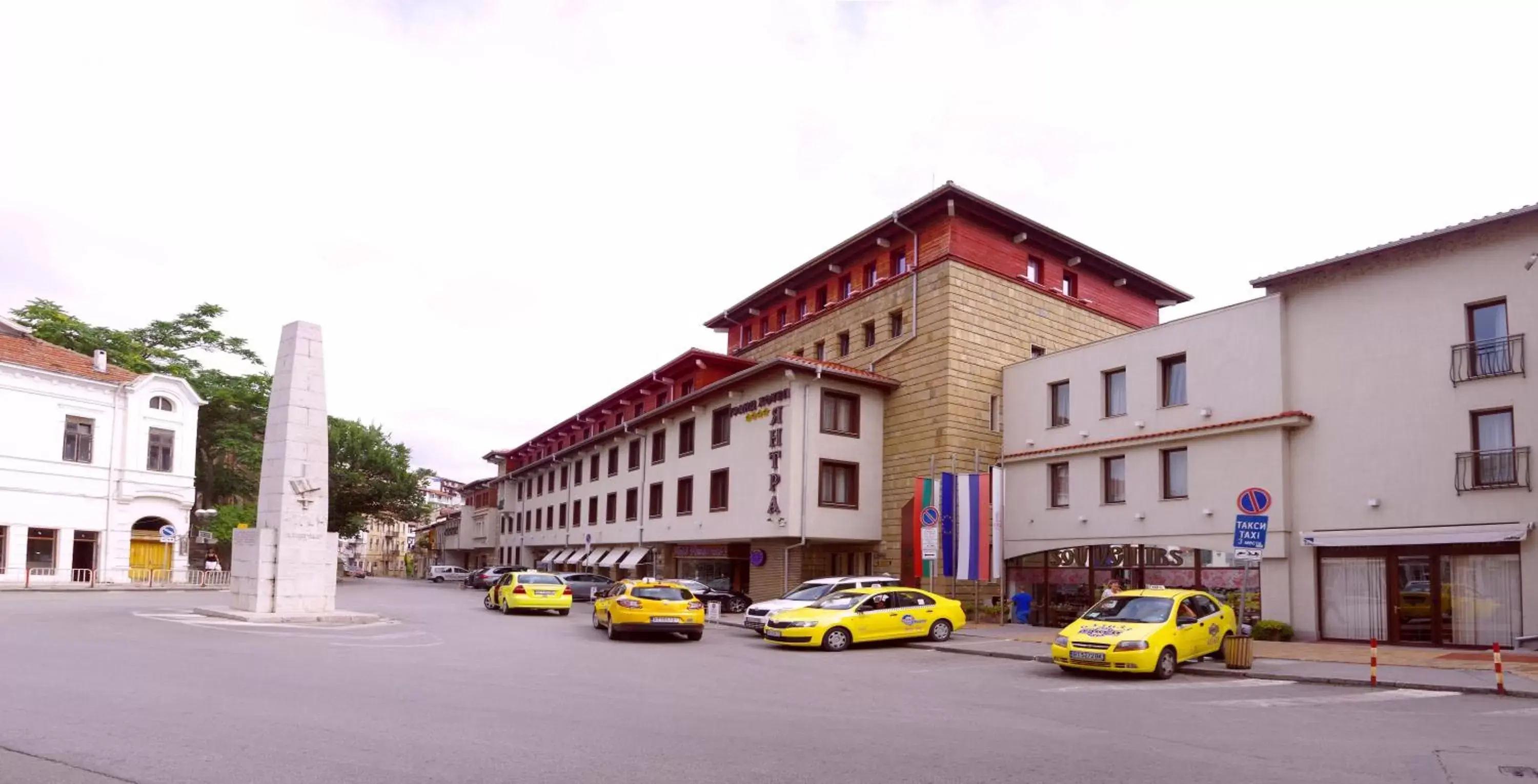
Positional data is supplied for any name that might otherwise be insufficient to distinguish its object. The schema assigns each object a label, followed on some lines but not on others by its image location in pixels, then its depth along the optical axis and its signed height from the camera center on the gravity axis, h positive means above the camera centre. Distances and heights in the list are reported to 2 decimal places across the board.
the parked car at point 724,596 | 33.97 -2.84
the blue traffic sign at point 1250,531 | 17.73 -0.14
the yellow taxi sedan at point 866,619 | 22.17 -2.29
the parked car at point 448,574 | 78.06 -5.00
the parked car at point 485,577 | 54.49 -3.71
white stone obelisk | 26.19 -0.16
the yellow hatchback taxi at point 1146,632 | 16.45 -1.86
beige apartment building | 20.92 +1.78
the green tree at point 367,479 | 64.25 +1.74
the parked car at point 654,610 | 22.70 -2.18
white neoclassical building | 41.34 +1.55
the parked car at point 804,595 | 26.25 -2.11
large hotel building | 33.84 +4.40
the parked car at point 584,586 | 41.78 -3.04
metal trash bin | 17.52 -2.21
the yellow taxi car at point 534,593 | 31.92 -2.60
